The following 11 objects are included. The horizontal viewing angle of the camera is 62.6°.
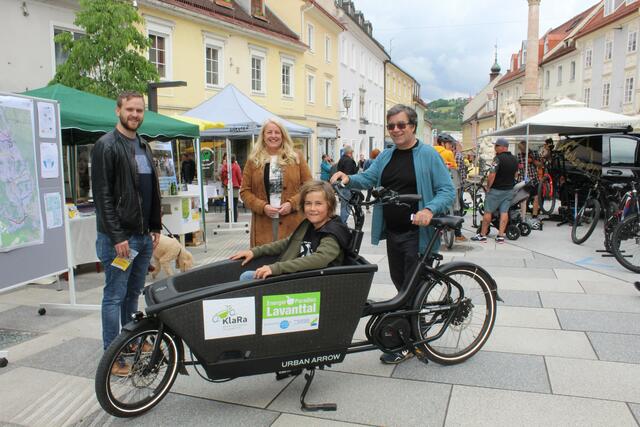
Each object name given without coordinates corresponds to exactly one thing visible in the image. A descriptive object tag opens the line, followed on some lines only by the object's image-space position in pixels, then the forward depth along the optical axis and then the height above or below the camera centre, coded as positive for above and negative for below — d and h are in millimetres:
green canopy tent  5864 +640
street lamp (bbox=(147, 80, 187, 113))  9055 +1397
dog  6336 -1065
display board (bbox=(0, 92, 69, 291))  4410 -199
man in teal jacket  3797 -135
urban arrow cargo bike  2893 -925
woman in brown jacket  4613 -145
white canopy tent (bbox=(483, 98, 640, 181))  12305 +1071
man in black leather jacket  3562 -231
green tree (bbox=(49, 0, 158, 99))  9430 +2124
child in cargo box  3127 -450
